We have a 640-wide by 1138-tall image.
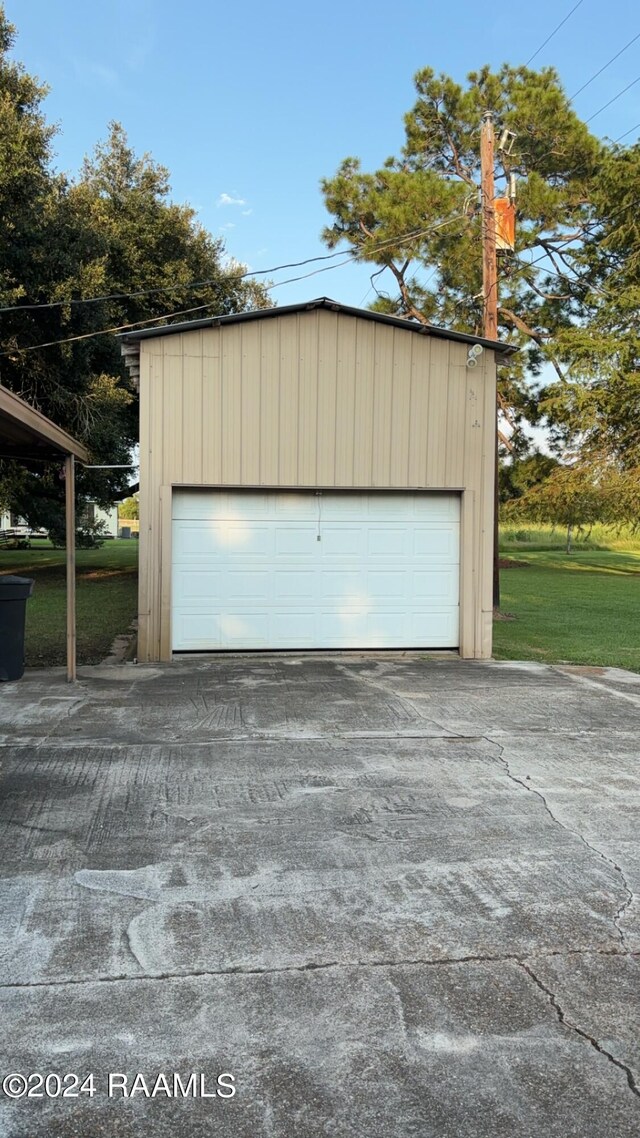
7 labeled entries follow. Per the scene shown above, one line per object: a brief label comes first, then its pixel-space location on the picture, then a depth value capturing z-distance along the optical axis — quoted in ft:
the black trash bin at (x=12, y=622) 26.02
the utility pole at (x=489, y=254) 46.29
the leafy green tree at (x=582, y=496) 69.26
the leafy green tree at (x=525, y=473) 86.69
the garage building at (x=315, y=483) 30.60
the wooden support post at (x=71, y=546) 26.40
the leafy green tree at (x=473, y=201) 77.56
